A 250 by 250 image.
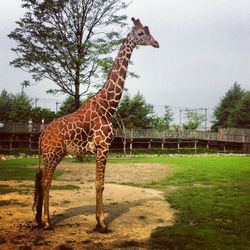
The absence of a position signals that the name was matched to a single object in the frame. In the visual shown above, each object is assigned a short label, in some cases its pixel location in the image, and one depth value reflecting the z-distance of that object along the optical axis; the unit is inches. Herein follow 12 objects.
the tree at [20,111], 1724.8
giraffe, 339.3
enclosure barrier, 1363.2
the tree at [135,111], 1764.3
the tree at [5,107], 1849.2
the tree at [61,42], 1033.5
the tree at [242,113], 2241.6
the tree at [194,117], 2673.0
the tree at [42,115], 1645.7
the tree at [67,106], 1692.7
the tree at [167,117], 2171.6
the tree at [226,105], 2485.2
